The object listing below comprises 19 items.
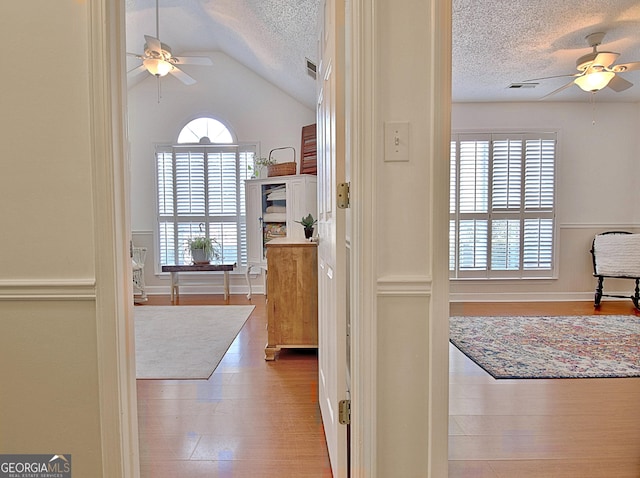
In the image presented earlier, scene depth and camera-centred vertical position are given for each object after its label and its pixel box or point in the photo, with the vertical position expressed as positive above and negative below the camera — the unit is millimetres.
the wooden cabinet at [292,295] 2967 -589
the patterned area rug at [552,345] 2789 -1119
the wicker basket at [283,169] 4948 +703
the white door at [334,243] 1447 -95
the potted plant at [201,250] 5320 -407
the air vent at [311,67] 3886 +1633
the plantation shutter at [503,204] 4988 +217
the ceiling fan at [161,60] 3273 +1520
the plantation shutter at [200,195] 5613 +408
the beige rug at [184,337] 2795 -1104
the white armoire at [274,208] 4746 +176
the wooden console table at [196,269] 5176 -668
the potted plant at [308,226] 3188 -41
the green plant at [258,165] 5254 +825
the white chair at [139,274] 5242 -749
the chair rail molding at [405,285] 1261 -219
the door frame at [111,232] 1241 -36
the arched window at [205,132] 5637 +1369
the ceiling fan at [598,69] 3166 +1332
